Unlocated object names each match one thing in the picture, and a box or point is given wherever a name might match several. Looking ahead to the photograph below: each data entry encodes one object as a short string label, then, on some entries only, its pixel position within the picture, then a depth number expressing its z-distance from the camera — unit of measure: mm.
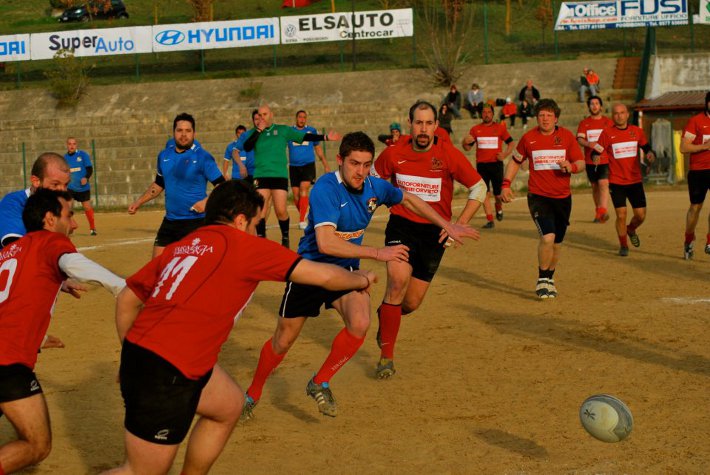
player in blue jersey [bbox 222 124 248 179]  15475
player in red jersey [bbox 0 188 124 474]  5156
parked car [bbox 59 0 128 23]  54875
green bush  41562
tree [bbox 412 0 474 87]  40500
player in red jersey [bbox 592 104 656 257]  14586
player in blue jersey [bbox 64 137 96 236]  21453
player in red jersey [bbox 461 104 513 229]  18672
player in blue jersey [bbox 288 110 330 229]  19062
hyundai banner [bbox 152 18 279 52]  41938
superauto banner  42344
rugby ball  5691
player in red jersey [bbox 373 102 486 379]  8938
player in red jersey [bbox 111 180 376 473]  4465
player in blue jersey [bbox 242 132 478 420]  6930
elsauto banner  41562
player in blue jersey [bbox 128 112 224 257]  11172
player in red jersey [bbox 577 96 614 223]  16391
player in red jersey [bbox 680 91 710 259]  13613
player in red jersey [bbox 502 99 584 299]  11742
